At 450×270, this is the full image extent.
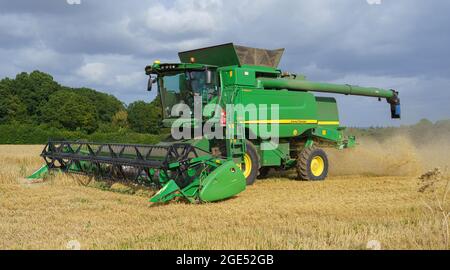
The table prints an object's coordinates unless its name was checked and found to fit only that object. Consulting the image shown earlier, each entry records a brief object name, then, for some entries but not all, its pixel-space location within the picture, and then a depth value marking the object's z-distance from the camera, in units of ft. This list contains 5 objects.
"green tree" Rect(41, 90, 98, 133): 136.67
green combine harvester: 22.57
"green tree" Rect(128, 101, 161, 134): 145.00
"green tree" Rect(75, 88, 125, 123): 168.64
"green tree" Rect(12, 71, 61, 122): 146.30
